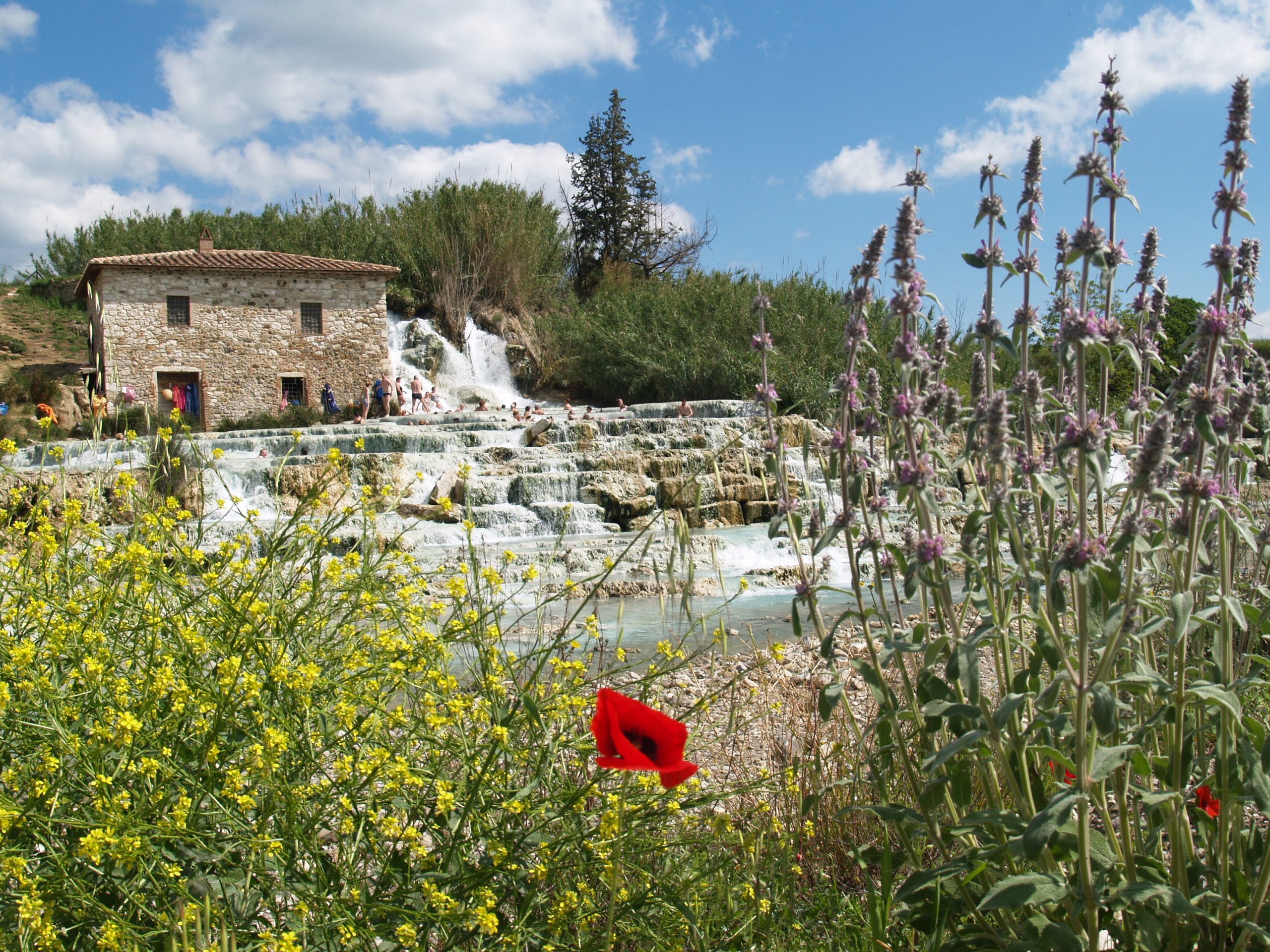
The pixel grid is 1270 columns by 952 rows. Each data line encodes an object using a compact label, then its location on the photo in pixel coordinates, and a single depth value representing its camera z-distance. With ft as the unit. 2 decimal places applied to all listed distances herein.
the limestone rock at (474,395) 91.66
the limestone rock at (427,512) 39.24
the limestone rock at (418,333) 96.84
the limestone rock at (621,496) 43.73
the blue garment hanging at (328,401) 83.56
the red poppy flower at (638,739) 4.27
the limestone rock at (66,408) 68.03
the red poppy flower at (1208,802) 6.11
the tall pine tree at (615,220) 121.90
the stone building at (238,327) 77.56
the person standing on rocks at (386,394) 81.92
